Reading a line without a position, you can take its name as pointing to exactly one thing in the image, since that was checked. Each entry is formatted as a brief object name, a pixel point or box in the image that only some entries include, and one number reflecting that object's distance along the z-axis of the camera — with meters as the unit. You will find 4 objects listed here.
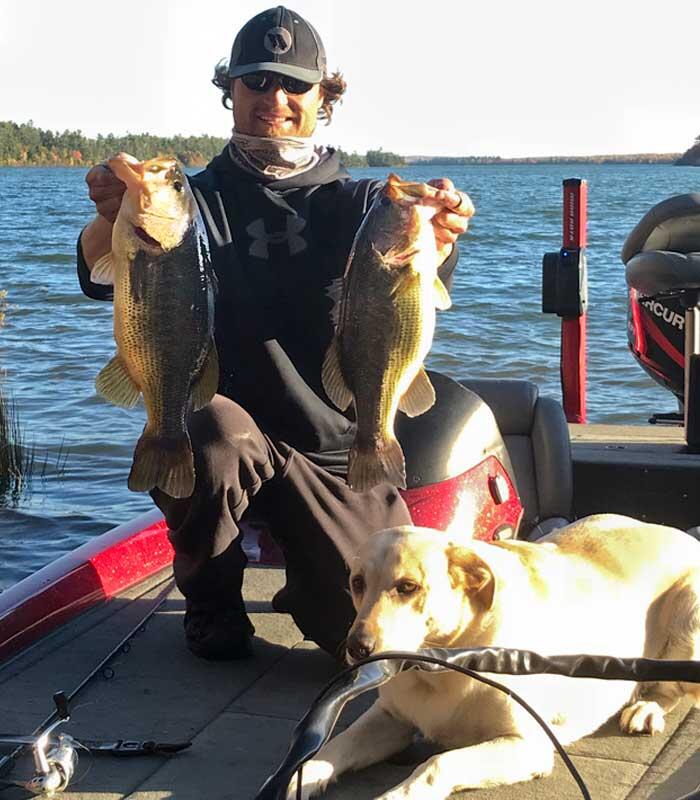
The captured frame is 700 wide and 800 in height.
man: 4.60
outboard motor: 7.43
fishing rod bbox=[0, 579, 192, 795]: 3.60
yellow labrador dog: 3.52
